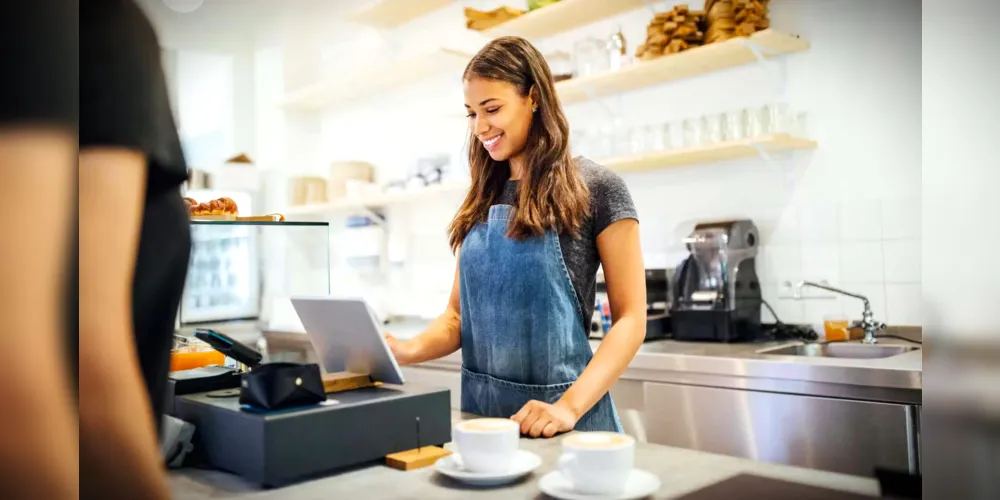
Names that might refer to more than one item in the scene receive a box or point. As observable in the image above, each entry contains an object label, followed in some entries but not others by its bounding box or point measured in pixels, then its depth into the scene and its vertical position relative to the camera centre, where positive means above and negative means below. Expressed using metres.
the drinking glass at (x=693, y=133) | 2.70 +0.44
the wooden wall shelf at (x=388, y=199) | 3.60 +0.31
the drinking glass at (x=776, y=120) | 2.56 +0.45
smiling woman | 1.43 +0.00
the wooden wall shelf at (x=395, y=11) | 3.02 +1.05
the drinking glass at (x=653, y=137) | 2.84 +0.44
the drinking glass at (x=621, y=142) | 2.93 +0.44
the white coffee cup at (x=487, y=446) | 0.87 -0.21
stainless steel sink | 2.32 -0.28
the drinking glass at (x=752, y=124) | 2.57 +0.44
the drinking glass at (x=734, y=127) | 2.62 +0.44
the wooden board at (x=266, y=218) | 0.92 +0.05
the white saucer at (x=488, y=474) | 0.87 -0.24
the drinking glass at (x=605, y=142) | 2.95 +0.44
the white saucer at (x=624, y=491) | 0.79 -0.24
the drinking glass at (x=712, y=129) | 2.67 +0.45
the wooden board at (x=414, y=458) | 0.95 -0.24
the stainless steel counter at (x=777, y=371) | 1.91 -0.30
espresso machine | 2.59 -0.09
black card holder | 0.88 -0.14
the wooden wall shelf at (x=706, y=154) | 2.52 +0.36
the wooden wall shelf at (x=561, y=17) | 3.06 +0.98
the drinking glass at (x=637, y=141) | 2.90 +0.44
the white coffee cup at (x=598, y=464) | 0.79 -0.20
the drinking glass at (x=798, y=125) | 2.63 +0.45
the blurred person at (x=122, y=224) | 0.65 +0.03
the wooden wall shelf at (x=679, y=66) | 2.58 +0.69
